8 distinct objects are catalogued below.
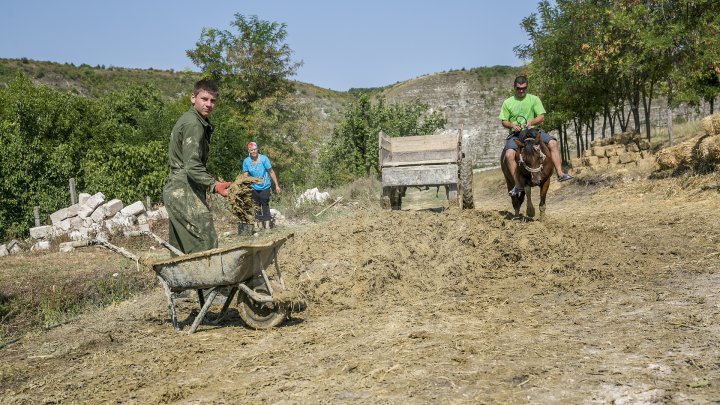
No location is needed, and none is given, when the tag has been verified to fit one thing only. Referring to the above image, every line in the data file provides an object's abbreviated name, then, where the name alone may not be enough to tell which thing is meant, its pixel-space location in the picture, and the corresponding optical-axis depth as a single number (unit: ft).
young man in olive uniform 19.21
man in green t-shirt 31.40
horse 30.35
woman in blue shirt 40.50
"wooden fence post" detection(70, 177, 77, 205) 63.77
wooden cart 37.68
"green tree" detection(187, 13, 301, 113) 107.14
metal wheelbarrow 17.65
